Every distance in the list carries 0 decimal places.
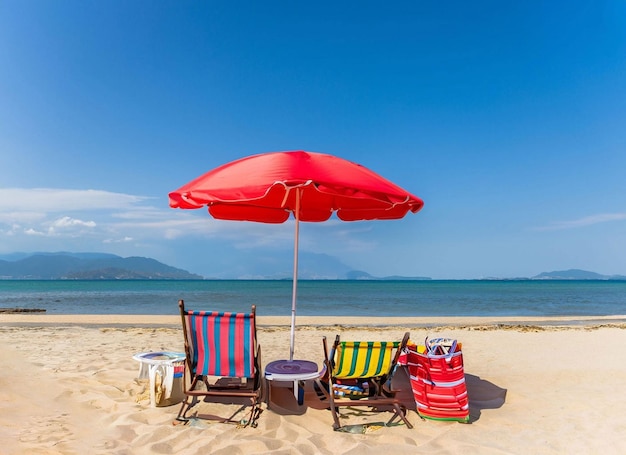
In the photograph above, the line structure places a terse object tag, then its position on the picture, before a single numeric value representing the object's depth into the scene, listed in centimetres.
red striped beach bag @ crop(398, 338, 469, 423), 418
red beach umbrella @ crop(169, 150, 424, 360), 386
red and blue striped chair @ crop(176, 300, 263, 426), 402
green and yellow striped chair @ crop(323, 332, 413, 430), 407
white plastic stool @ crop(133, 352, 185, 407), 440
